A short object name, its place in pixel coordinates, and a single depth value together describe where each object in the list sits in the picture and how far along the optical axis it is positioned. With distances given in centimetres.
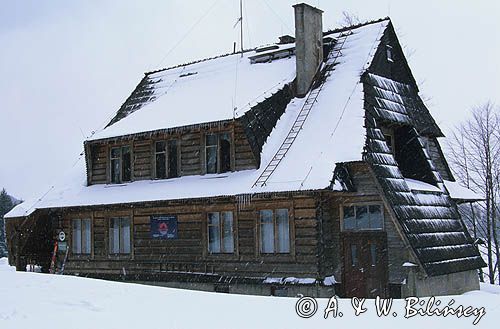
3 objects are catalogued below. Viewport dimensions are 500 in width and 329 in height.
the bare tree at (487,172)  3303
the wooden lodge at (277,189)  1934
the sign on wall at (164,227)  2263
